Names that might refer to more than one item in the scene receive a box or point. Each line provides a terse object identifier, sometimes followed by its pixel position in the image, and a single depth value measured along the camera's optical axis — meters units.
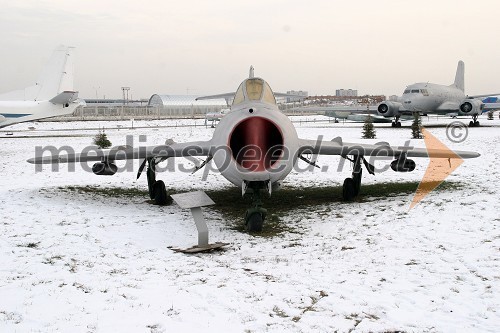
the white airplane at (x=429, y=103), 34.88
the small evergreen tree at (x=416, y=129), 25.91
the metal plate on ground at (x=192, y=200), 6.77
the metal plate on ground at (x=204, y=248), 6.40
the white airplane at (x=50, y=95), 26.12
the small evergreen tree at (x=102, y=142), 21.38
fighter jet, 7.41
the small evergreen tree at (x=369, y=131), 25.00
